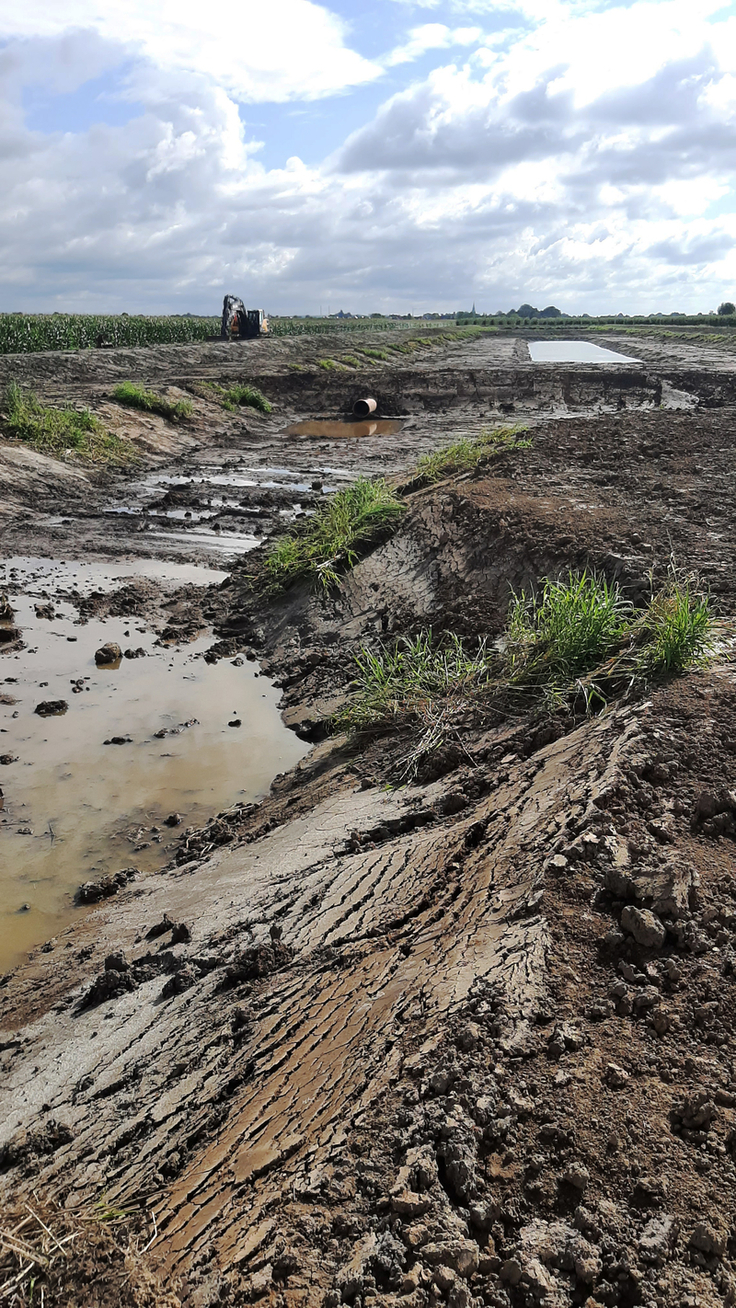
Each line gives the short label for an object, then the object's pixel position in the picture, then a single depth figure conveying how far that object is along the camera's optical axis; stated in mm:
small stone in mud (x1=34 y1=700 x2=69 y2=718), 6125
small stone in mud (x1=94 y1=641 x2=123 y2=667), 7082
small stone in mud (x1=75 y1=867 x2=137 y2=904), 4316
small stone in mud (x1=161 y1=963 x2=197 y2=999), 3244
